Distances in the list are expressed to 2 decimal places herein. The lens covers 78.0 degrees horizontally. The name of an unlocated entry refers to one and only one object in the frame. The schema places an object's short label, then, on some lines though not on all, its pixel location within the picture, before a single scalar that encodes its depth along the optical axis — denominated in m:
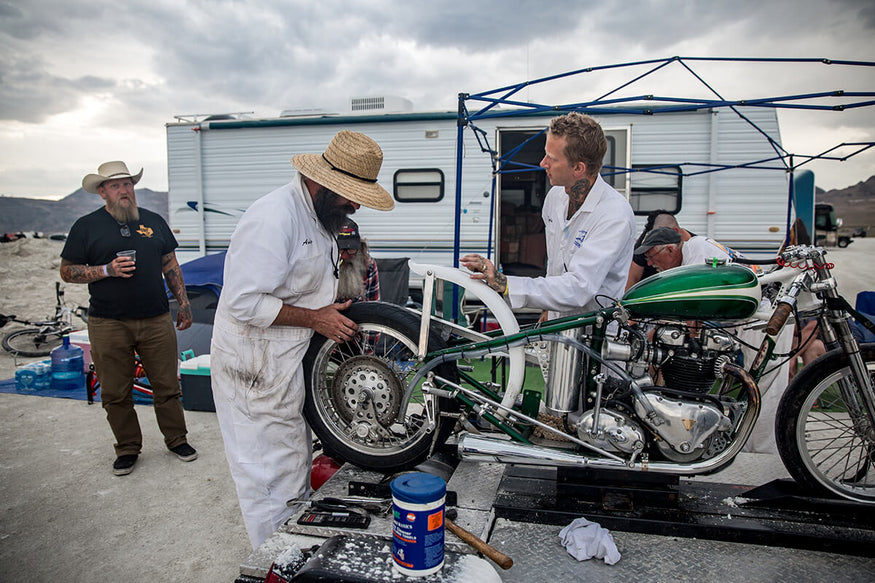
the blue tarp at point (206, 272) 6.00
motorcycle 2.13
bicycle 6.88
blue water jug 5.57
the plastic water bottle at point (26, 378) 5.48
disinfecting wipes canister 1.60
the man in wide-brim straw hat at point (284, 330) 2.34
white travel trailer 6.66
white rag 1.93
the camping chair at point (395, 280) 7.09
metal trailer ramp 2.02
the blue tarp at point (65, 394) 5.20
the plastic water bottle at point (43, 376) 5.52
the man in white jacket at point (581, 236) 2.29
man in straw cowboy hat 3.73
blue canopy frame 3.29
